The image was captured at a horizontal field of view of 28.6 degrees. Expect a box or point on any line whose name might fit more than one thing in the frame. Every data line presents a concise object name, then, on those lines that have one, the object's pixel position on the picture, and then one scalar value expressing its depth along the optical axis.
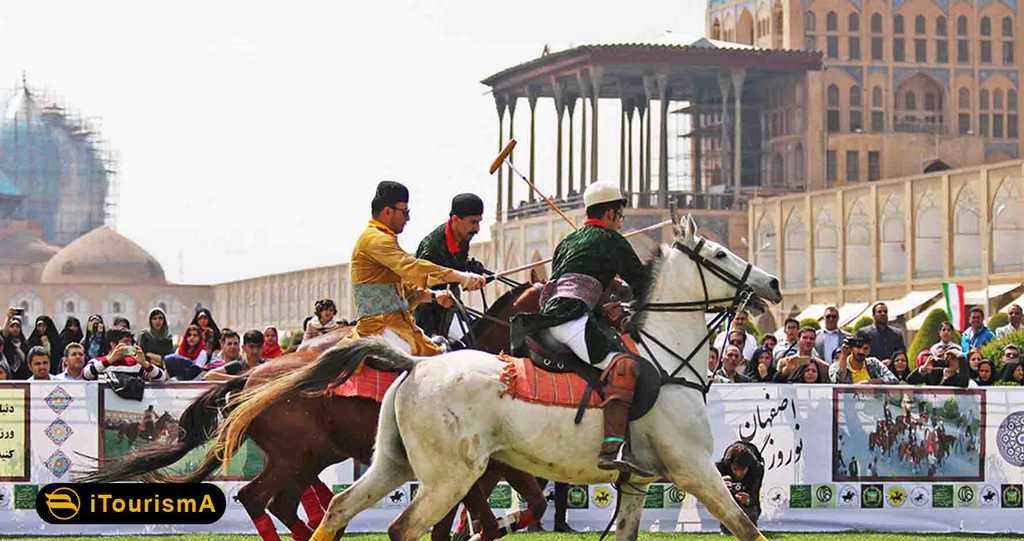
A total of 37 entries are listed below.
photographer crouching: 15.21
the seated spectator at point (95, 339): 19.08
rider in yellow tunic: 11.52
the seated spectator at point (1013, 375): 18.50
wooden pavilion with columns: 76.56
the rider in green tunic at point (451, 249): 12.79
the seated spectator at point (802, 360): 16.97
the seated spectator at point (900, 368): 18.16
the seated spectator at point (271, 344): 16.11
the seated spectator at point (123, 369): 15.20
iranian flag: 33.73
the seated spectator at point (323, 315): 15.13
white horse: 10.16
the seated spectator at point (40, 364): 15.77
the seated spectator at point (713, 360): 18.12
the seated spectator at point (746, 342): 19.18
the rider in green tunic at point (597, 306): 10.48
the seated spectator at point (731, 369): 17.22
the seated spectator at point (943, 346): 17.82
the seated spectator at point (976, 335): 21.73
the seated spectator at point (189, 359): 16.83
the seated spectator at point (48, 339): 19.16
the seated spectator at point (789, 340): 18.84
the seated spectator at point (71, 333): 19.64
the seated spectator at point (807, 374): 16.73
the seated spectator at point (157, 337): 18.24
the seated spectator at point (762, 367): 17.67
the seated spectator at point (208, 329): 18.23
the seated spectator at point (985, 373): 18.05
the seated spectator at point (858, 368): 17.28
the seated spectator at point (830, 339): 19.75
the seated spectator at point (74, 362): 16.03
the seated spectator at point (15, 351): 18.19
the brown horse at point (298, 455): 11.65
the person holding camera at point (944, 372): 16.41
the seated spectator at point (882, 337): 19.91
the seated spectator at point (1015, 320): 22.25
